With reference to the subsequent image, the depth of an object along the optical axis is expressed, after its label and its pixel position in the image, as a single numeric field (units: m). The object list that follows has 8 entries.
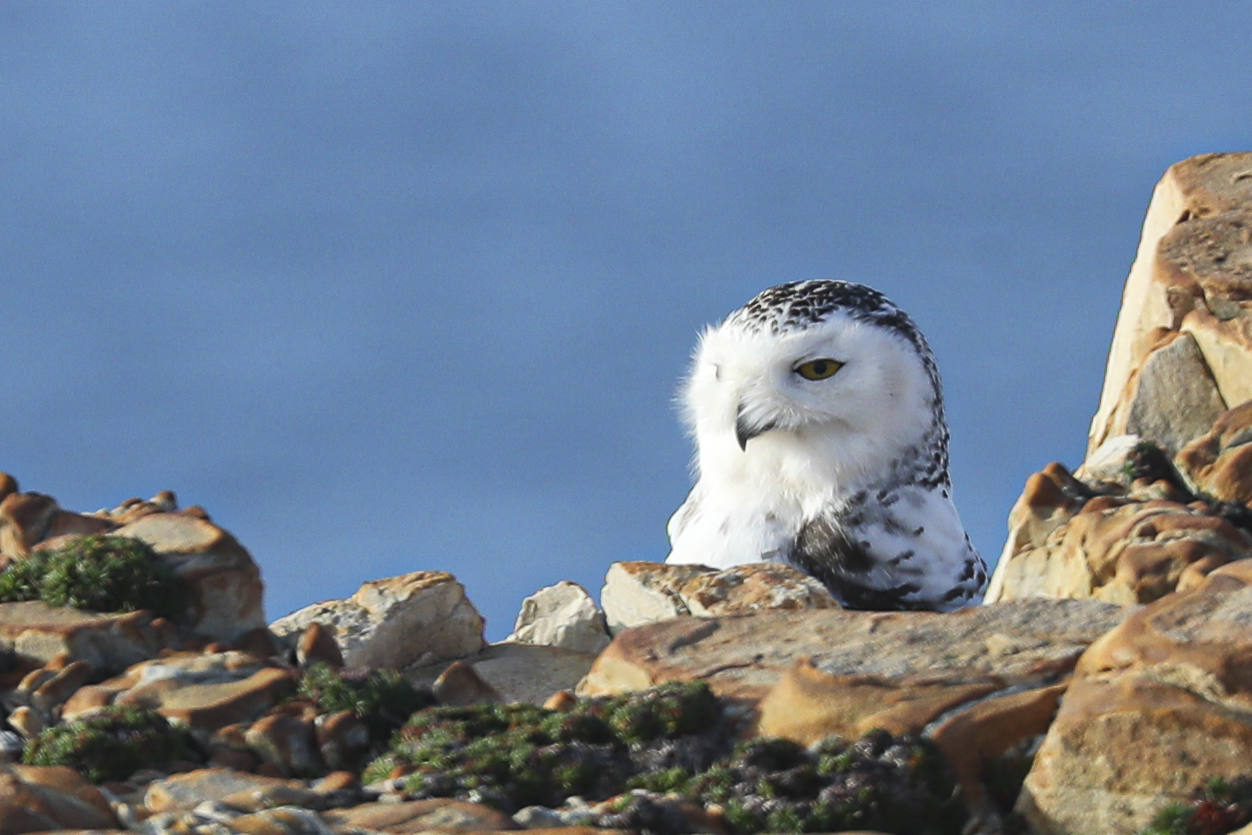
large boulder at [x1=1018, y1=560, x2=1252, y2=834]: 14.10
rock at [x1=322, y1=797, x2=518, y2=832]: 13.84
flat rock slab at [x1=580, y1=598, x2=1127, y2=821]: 15.19
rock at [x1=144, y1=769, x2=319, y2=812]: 14.68
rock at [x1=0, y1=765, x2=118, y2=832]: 13.67
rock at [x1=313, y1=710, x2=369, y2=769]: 16.69
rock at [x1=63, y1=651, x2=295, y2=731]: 17.50
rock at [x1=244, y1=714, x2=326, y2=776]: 16.62
